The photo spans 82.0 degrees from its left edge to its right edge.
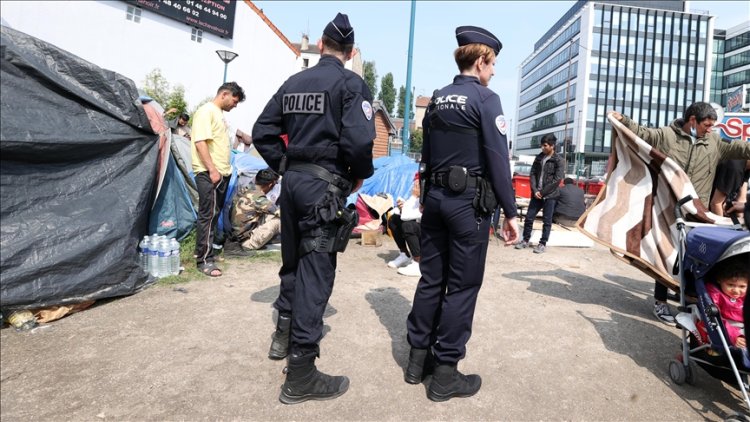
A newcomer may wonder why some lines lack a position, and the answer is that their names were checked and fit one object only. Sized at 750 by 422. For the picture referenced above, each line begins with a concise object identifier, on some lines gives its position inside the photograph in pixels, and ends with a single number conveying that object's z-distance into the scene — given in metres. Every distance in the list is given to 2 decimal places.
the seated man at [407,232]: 5.46
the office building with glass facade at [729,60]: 62.69
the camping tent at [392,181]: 8.33
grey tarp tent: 3.30
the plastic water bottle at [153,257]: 4.48
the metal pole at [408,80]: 13.84
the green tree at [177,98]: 19.69
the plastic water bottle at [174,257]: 4.63
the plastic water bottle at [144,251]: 4.46
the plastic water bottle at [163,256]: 4.54
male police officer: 2.50
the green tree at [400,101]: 89.31
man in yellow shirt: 4.66
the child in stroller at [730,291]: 2.61
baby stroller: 2.54
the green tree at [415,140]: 71.88
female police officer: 2.55
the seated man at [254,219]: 6.09
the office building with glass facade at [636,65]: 66.19
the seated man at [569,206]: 10.67
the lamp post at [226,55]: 12.26
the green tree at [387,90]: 84.12
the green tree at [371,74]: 76.13
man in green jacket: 4.05
